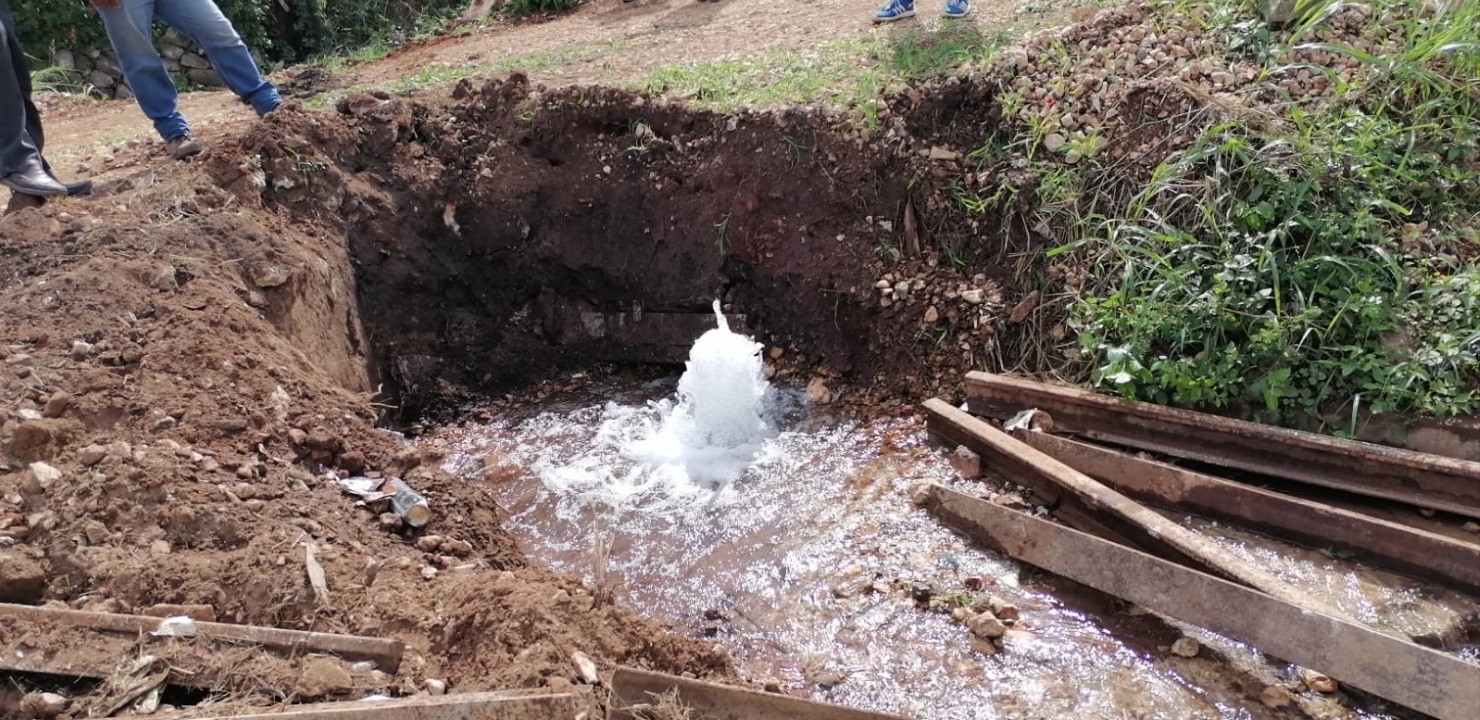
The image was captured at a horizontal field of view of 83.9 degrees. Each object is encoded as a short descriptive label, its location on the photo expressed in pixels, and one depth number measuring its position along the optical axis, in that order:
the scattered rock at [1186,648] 2.86
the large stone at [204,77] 10.34
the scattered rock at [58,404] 3.07
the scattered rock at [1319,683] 2.67
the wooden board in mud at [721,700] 2.32
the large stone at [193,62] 10.30
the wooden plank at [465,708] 2.14
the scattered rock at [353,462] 3.47
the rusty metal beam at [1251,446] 3.15
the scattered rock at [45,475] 2.79
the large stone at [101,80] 9.56
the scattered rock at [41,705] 2.12
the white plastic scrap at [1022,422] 3.93
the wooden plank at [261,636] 2.32
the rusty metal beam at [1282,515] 2.97
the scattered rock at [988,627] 3.00
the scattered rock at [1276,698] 2.67
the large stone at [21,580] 2.46
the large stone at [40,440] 2.92
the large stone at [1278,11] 4.40
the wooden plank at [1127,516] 2.85
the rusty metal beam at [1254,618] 2.45
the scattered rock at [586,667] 2.38
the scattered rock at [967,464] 3.96
